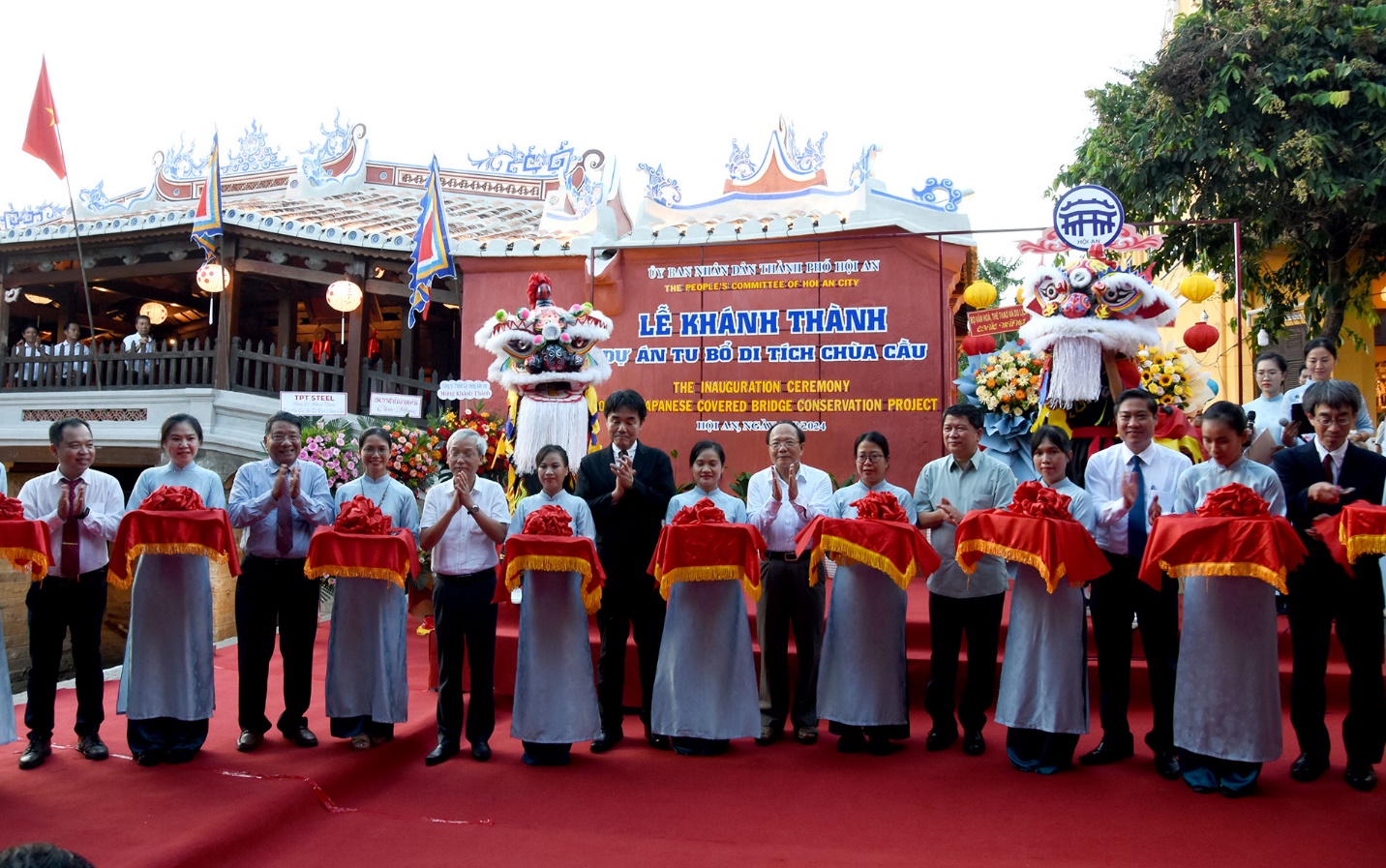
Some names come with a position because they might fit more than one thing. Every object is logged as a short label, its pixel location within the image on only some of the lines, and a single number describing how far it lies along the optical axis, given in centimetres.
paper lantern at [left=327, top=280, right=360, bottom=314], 1070
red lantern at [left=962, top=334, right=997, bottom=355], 734
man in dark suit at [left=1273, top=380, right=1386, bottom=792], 347
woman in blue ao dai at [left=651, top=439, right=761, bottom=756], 411
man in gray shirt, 405
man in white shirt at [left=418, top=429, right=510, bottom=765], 410
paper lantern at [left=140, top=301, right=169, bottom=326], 1330
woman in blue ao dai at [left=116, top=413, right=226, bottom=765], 397
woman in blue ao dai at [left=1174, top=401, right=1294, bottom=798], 342
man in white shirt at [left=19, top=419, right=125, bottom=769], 403
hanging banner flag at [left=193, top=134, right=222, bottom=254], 1000
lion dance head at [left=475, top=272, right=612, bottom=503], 613
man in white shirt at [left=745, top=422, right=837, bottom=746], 432
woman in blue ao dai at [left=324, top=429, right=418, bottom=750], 418
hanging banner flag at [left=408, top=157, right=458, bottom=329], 923
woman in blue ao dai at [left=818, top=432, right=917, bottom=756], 405
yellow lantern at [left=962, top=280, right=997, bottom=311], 745
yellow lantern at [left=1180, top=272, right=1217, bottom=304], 699
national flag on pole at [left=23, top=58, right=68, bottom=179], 957
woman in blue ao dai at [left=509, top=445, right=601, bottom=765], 403
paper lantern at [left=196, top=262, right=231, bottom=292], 1077
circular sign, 618
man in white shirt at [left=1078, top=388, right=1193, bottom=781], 374
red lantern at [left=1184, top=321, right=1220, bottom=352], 691
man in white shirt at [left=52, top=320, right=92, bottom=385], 1088
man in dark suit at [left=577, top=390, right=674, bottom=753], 432
